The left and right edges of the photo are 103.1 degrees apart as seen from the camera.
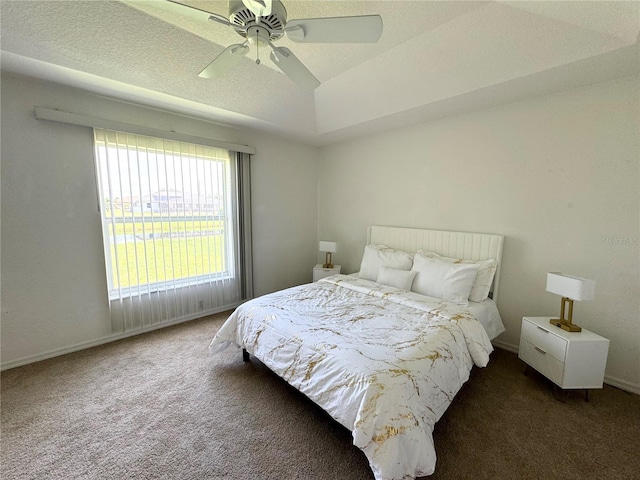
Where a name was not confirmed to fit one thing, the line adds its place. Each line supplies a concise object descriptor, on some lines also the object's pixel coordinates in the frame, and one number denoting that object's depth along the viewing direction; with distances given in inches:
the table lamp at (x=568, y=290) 71.7
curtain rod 84.9
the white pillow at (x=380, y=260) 117.0
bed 48.8
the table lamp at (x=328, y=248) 147.5
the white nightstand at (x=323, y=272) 147.6
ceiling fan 47.8
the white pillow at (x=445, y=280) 94.9
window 102.0
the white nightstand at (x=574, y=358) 72.2
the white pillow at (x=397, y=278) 106.7
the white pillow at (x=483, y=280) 98.3
